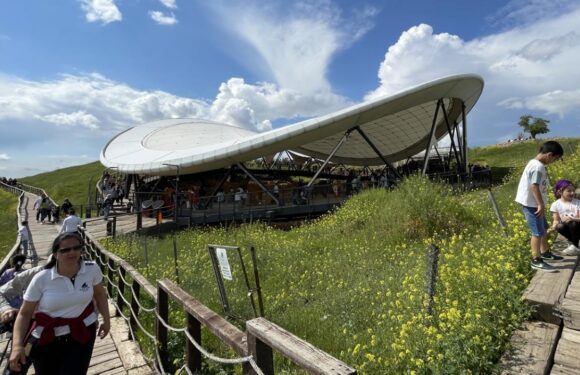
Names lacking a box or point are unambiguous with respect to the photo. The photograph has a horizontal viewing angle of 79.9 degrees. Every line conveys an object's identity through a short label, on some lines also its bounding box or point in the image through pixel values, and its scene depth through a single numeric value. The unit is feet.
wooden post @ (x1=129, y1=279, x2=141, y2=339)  15.58
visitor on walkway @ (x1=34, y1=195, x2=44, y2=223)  86.62
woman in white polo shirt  9.19
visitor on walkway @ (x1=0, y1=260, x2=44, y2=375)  10.07
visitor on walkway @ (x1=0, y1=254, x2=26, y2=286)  12.94
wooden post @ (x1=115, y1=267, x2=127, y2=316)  18.12
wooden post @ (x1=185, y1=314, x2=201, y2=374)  10.01
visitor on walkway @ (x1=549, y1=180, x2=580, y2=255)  15.10
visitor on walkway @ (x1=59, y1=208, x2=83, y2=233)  35.76
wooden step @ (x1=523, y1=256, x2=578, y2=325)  10.66
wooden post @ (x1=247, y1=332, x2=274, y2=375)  6.09
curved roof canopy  56.80
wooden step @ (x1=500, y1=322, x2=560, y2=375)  8.79
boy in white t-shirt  13.76
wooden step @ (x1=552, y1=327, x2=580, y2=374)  8.74
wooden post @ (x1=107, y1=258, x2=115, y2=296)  22.64
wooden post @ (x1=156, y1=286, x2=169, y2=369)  12.49
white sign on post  15.51
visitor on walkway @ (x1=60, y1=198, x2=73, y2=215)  72.74
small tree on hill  164.55
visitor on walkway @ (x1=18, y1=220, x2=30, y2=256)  39.73
